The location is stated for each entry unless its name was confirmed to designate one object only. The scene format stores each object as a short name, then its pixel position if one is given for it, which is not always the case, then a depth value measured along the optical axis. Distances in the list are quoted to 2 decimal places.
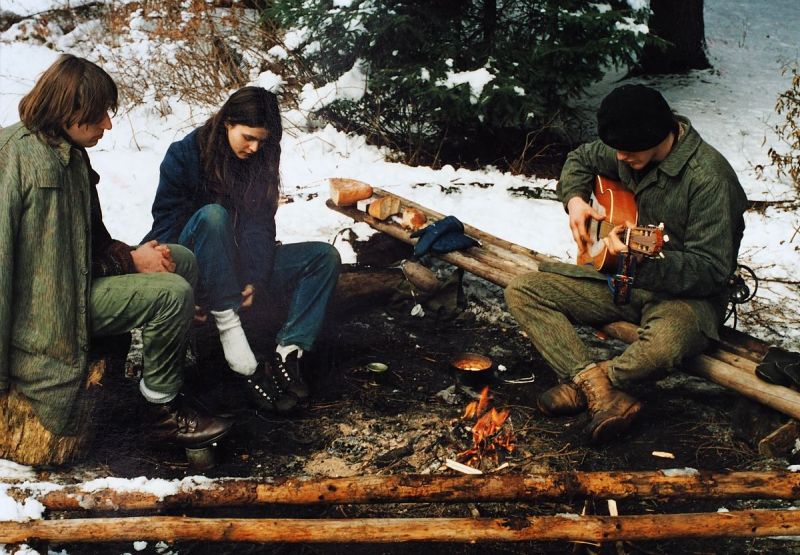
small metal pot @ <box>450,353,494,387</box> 4.50
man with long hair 3.25
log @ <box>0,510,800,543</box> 2.64
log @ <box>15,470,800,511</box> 2.85
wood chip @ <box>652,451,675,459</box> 3.93
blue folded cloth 5.47
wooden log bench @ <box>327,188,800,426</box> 3.82
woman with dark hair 4.12
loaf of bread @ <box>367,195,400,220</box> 5.96
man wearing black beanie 3.95
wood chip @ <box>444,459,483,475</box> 3.73
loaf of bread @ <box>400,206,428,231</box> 5.84
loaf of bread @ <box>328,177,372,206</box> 6.05
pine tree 7.22
